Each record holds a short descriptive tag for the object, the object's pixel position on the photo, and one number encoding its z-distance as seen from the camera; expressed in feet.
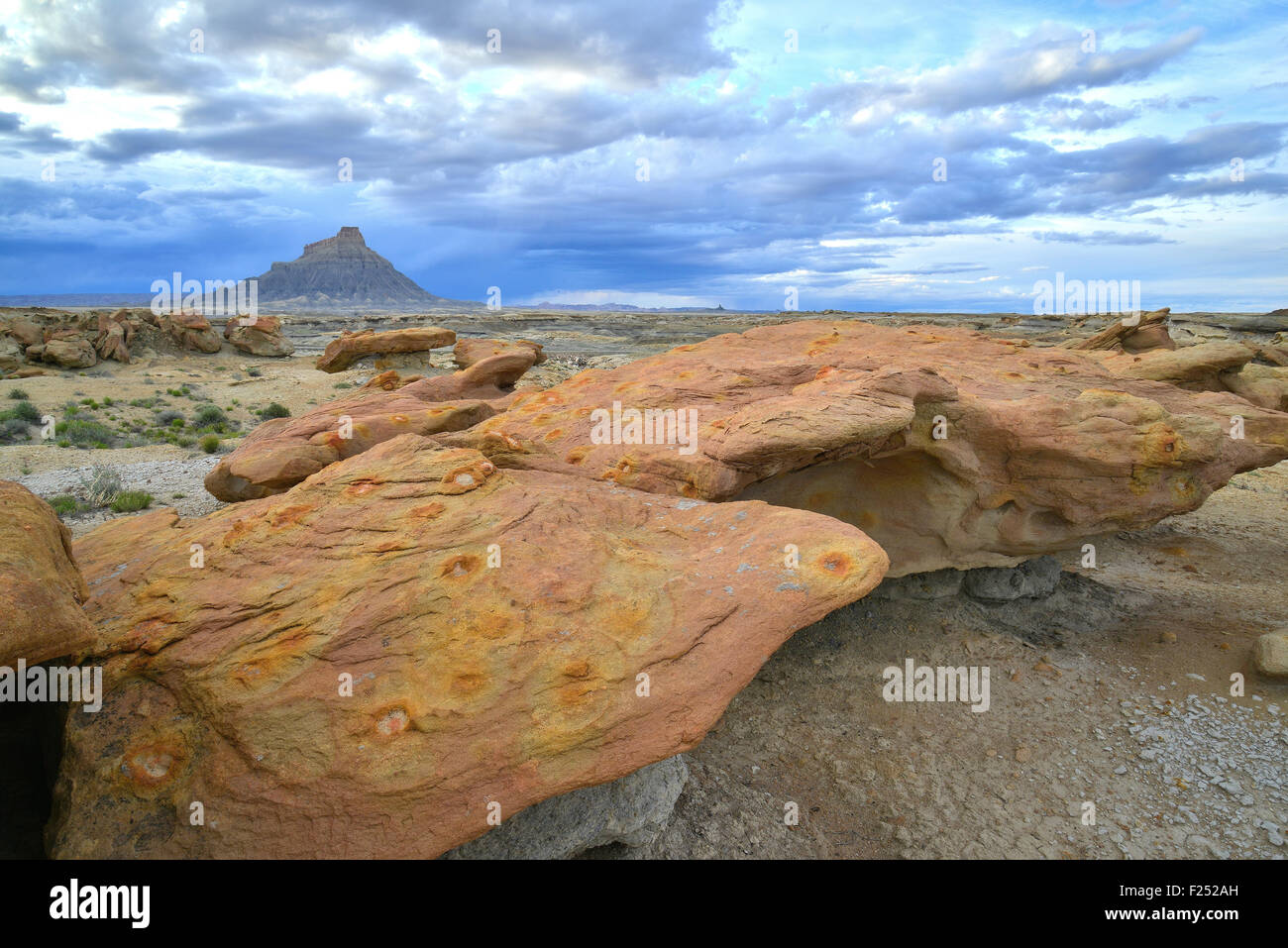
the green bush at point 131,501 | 40.24
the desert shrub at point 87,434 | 65.98
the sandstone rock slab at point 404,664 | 12.67
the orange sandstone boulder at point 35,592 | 10.57
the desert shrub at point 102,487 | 41.83
